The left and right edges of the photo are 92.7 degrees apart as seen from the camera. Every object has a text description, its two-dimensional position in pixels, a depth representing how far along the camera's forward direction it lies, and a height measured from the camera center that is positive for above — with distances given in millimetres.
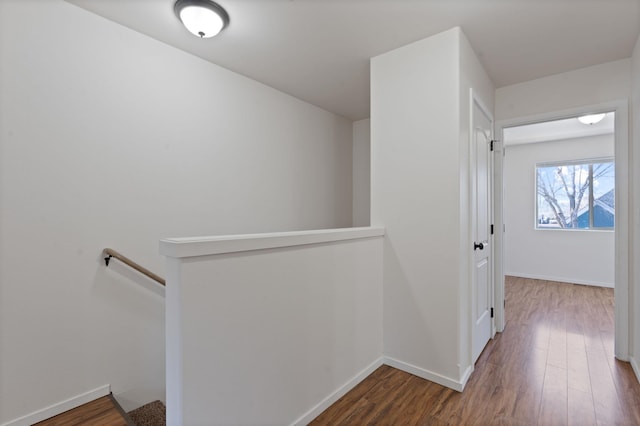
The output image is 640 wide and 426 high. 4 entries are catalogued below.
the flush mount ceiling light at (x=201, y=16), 1878 +1247
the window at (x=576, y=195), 5117 +316
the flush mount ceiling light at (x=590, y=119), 3619 +1127
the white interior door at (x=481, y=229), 2496 -148
